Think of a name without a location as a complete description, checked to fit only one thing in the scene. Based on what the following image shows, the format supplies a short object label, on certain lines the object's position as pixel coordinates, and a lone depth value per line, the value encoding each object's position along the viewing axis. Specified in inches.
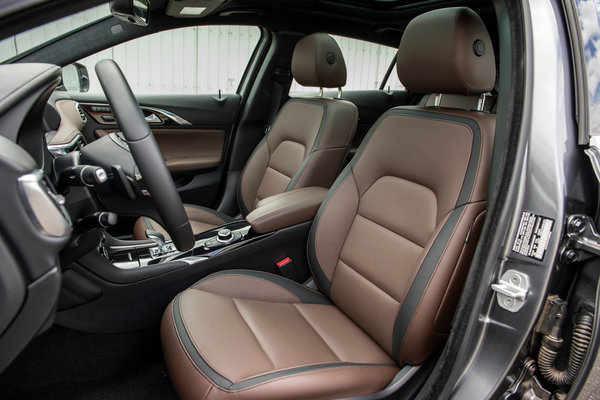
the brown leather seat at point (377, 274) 45.6
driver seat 86.1
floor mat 57.8
